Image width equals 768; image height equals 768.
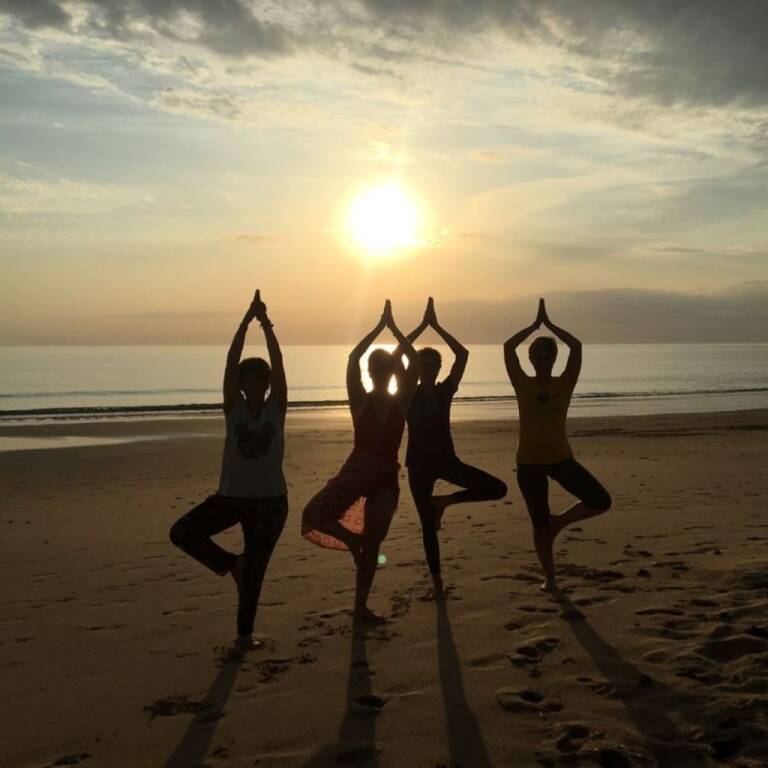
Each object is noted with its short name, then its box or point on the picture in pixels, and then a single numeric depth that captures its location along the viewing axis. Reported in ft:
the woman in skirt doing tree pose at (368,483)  20.11
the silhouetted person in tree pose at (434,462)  22.80
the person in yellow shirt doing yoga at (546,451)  22.27
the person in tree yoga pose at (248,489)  18.20
